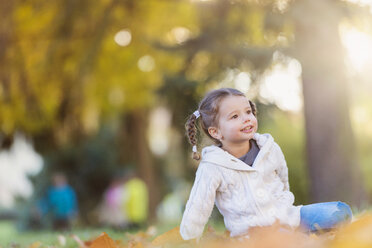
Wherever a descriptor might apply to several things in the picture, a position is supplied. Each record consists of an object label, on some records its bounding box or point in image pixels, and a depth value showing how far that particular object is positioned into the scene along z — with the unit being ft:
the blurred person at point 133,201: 58.44
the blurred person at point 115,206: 63.04
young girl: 14.50
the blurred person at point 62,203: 59.41
